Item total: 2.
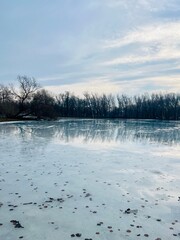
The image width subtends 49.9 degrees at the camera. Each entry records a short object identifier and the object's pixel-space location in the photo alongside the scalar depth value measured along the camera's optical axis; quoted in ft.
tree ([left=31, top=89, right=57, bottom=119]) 144.74
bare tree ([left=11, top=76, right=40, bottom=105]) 150.05
